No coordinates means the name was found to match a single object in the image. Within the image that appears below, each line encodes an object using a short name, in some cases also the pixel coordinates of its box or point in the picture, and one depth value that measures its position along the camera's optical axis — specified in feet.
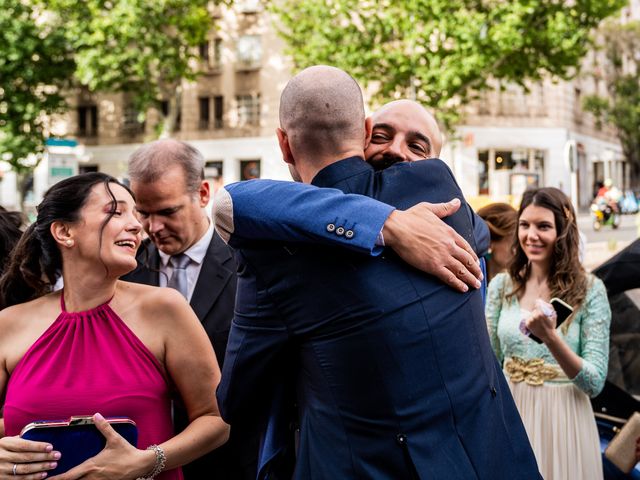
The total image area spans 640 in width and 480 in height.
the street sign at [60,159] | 43.55
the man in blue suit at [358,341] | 5.88
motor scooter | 96.53
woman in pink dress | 8.21
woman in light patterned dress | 12.34
